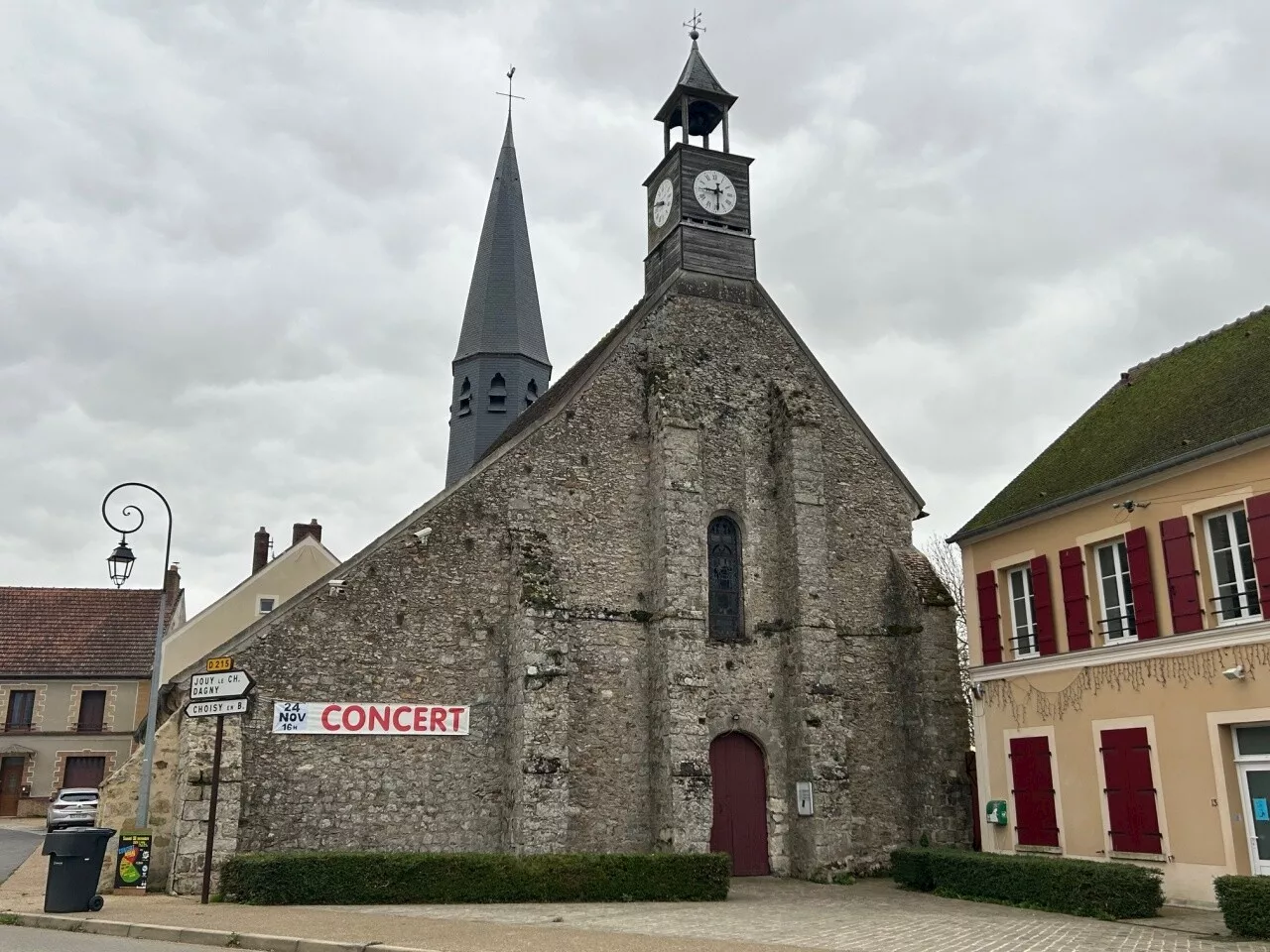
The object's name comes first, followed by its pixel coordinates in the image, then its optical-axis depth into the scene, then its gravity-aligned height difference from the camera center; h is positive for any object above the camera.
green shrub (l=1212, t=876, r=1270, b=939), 9.85 -1.35
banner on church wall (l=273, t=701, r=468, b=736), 14.52 +0.62
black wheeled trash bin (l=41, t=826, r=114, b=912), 11.17 -1.17
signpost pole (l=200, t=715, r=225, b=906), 11.90 -0.56
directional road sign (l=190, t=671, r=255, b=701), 12.15 +0.90
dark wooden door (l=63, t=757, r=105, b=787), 31.75 -0.25
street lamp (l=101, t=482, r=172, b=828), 13.32 +1.16
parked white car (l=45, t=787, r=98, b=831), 24.44 -1.18
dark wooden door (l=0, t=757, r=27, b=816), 31.08 -0.59
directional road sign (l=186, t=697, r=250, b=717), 12.22 +0.65
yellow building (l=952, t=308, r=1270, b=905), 11.68 +1.63
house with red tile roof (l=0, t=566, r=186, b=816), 31.30 +2.03
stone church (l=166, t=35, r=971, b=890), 14.88 +1.87
